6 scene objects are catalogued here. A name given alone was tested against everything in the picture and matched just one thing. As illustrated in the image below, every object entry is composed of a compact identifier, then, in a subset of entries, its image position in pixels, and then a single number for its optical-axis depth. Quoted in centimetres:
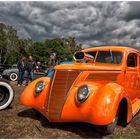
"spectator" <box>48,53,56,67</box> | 700
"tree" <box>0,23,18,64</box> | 3417
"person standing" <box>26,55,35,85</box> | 758
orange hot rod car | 247
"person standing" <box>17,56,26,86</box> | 757
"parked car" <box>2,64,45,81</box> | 1048
